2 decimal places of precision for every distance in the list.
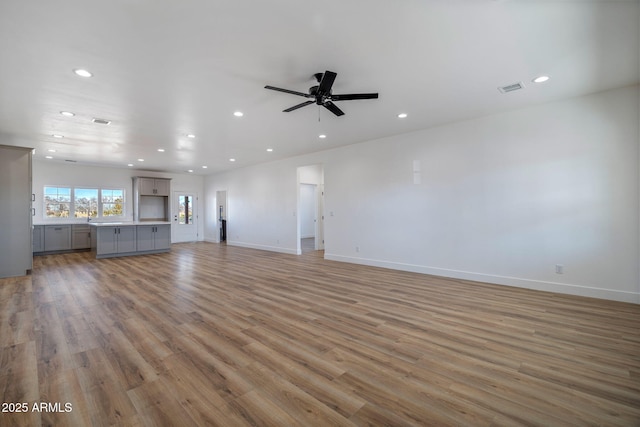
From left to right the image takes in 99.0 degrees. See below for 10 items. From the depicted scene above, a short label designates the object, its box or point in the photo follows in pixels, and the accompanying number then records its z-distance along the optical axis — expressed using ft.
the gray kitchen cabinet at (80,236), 28.19
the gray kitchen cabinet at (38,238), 25.94
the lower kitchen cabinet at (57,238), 26.66
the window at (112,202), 31.19
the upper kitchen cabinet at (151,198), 32.07
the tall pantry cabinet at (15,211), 17.17
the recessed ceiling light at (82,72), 9.86
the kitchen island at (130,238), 24.84
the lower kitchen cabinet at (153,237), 27.07
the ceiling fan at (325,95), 9.55
